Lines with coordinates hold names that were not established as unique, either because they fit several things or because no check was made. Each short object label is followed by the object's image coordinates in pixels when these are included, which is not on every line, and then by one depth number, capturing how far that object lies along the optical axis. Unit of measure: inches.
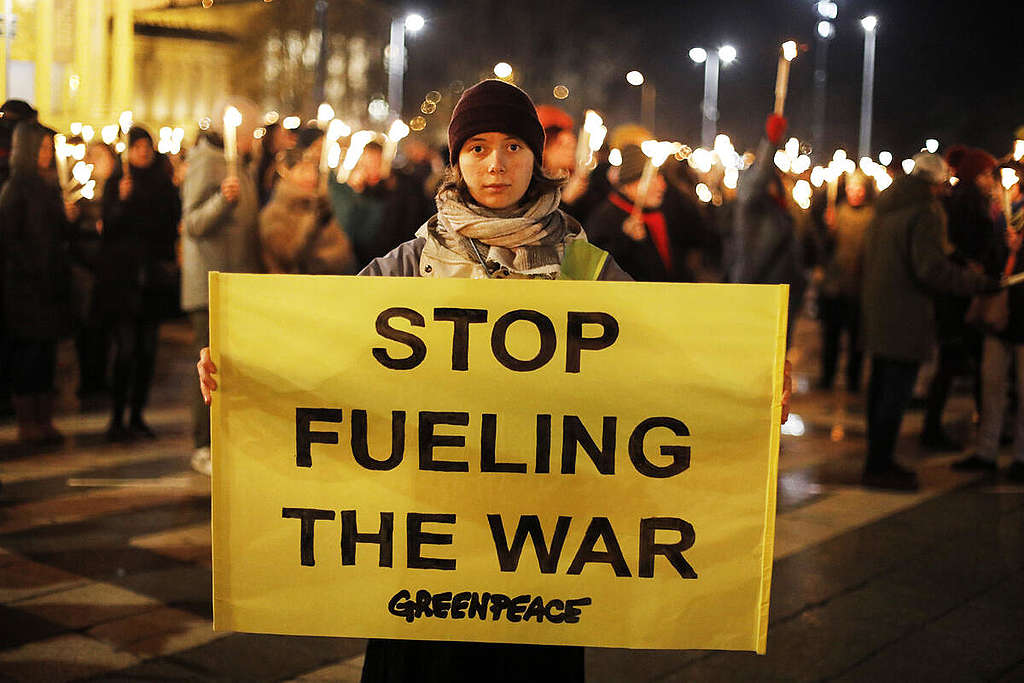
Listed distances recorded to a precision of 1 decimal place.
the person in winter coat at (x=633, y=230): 301.0
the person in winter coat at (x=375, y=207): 387.5
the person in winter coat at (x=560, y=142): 274.8
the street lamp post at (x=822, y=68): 750.0
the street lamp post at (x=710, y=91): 2074.3
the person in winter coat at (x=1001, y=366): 306.2
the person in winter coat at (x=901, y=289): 286.2
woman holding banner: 118.0
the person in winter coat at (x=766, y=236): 352.5
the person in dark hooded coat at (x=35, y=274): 304.5
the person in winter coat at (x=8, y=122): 295.3
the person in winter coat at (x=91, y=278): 354.0
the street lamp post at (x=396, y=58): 2018.9
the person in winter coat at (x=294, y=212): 295.7
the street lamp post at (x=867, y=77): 663.1
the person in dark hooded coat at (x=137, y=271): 332.5
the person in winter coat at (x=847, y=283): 446.0
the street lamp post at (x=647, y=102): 2325.8
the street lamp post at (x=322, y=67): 902.9
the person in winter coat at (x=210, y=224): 283.4
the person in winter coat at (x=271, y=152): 344.8
